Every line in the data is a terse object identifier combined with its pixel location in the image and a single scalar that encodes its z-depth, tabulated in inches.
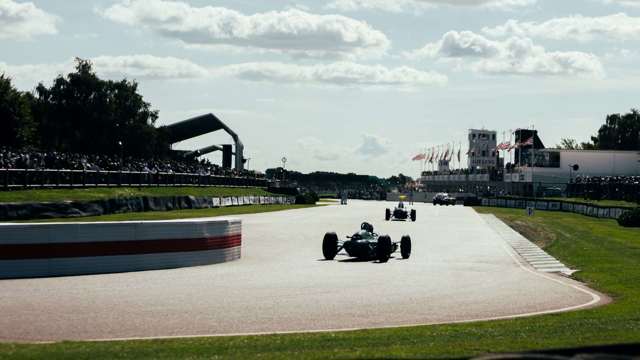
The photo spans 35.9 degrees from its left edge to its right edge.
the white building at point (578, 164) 5027.1
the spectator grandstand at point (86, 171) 1662.2
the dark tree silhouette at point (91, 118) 3919.8
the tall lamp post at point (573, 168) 5039.4
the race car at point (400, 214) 2211.4
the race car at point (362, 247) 1086.4
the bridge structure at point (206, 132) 4028.1
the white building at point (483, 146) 7199.8
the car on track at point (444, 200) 4143.7
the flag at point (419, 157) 6540.4
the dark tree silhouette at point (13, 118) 2903.5
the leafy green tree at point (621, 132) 7426.2
